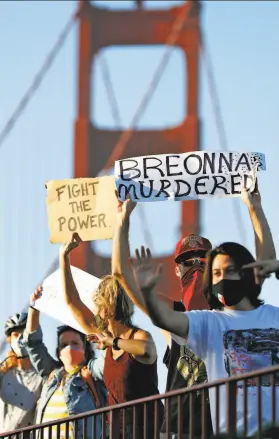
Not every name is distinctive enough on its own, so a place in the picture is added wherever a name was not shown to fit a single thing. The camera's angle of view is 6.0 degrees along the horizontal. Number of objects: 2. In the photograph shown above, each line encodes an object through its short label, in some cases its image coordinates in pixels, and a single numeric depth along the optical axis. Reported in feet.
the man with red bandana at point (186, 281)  35.91
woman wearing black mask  33.68
